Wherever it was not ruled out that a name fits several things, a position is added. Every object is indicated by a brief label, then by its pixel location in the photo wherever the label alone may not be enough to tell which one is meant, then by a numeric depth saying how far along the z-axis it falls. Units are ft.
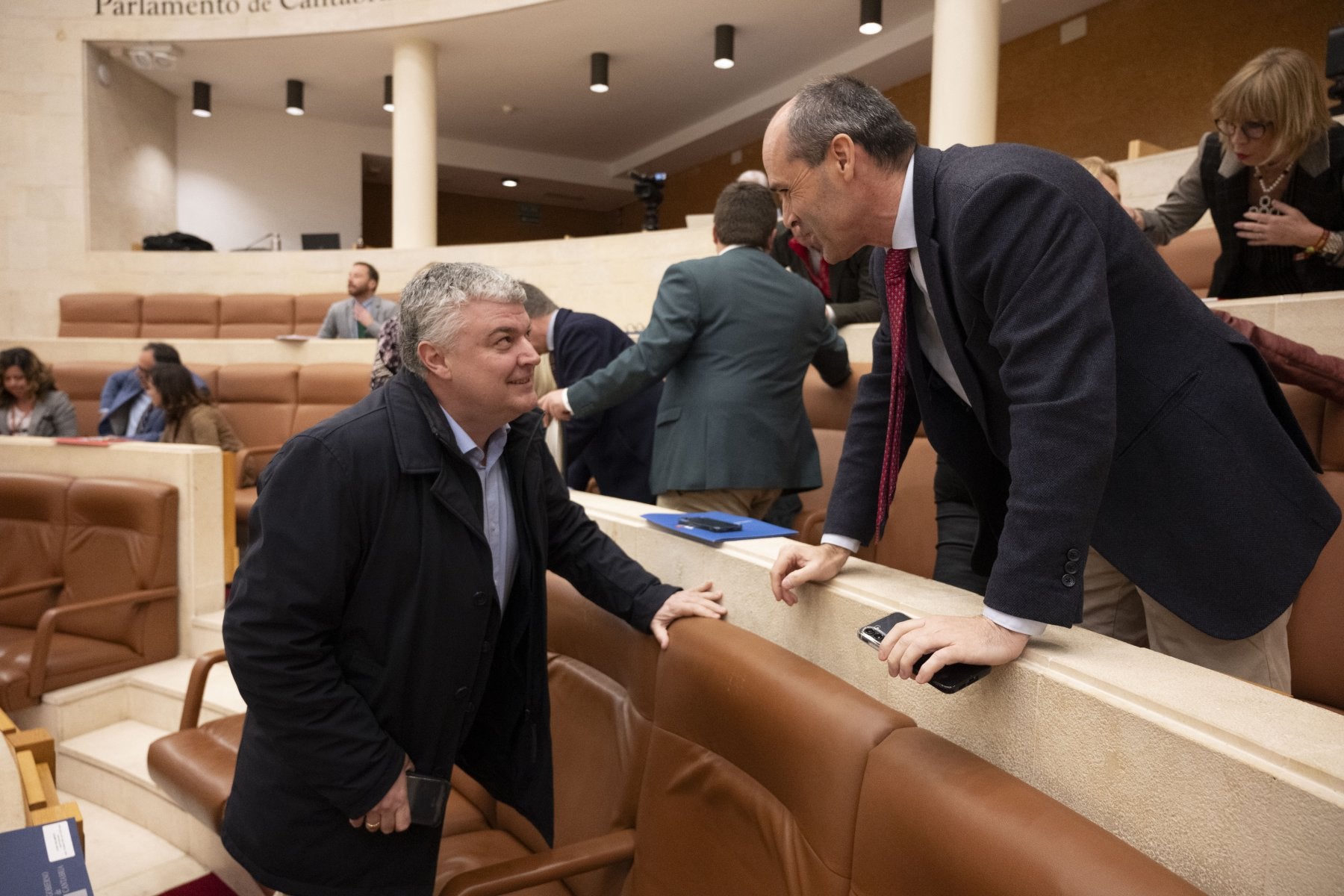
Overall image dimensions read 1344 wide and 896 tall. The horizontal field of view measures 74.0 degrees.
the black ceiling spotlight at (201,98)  34.04
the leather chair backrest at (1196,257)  12.61
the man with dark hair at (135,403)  16.55
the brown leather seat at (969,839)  2.38
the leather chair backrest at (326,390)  17.19
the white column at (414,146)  29.58
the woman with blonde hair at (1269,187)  5.98
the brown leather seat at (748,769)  3.37
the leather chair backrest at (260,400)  17.49
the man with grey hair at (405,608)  4.28
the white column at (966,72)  20.59
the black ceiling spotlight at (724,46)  29.19
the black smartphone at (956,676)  2.95
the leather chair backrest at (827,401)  9.86
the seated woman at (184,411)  15.37
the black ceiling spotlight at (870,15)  25.63
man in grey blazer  21.35
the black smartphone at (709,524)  5.57
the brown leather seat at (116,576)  10.83
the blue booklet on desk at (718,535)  5.36
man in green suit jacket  7.14
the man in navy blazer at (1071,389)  2.92
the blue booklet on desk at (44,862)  3.20
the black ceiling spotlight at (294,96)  34.45
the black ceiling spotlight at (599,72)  31.78
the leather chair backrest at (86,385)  18.93
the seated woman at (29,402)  16.74
